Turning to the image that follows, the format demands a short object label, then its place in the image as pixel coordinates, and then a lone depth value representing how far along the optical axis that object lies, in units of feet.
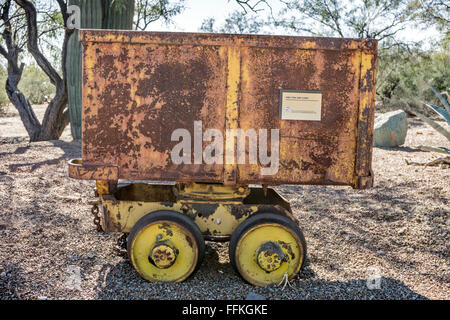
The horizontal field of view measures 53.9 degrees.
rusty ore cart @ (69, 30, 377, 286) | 10.53
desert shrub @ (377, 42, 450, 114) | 58.90
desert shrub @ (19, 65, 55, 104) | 77.36
